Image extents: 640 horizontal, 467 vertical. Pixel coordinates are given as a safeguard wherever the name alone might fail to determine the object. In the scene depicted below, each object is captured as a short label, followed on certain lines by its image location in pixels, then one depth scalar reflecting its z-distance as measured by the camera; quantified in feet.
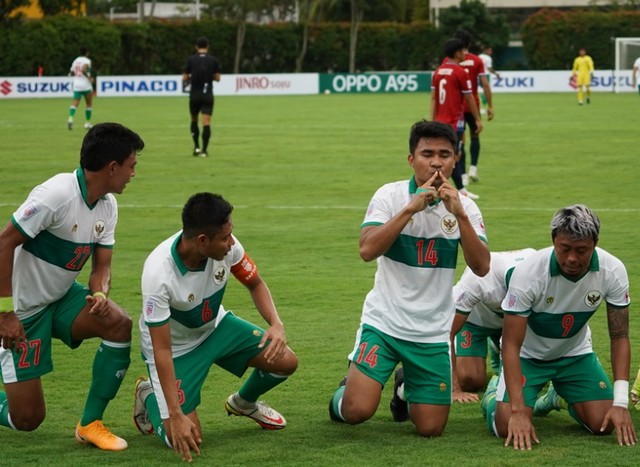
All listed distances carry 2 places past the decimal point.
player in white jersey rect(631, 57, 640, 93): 136.67
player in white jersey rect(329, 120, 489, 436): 20.52
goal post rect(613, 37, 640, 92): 164.55
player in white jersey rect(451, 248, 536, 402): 22.40
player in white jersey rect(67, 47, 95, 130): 99.96
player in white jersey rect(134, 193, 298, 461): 18.75
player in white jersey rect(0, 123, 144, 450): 19.76
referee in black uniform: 72.28
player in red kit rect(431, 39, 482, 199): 53.52
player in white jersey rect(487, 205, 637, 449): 18.98
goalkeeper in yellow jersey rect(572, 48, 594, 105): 132.35
